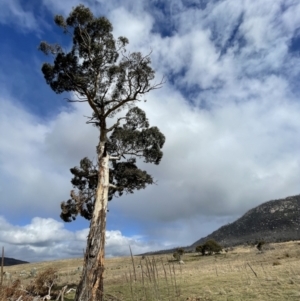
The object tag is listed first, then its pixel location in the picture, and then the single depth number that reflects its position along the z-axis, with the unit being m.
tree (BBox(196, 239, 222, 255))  42.31
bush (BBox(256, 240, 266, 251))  39.63
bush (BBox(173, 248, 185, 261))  36.00
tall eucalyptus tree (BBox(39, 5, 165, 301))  16.83
